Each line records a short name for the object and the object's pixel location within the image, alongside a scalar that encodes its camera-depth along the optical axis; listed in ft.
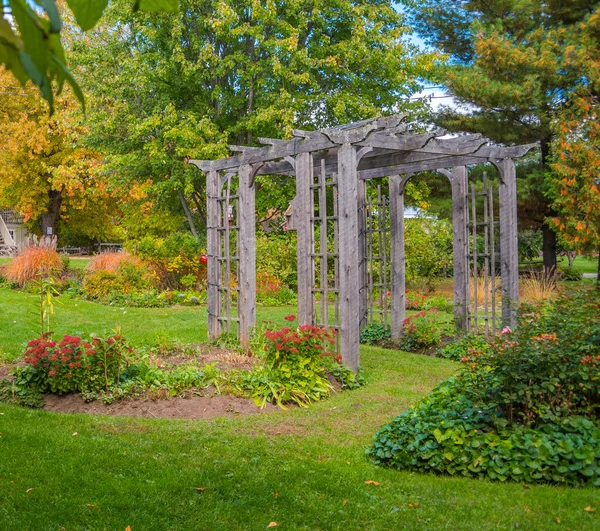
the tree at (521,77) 51.65
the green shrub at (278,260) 51.67
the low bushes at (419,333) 29.96
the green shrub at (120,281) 47.11
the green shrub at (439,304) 41.33
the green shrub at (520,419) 13.37
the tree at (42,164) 61.87
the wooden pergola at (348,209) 22.85
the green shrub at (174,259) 49.90
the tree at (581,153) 49.67
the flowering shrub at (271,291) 47.05
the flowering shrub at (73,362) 19.77
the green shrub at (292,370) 20.42
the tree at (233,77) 48.16
